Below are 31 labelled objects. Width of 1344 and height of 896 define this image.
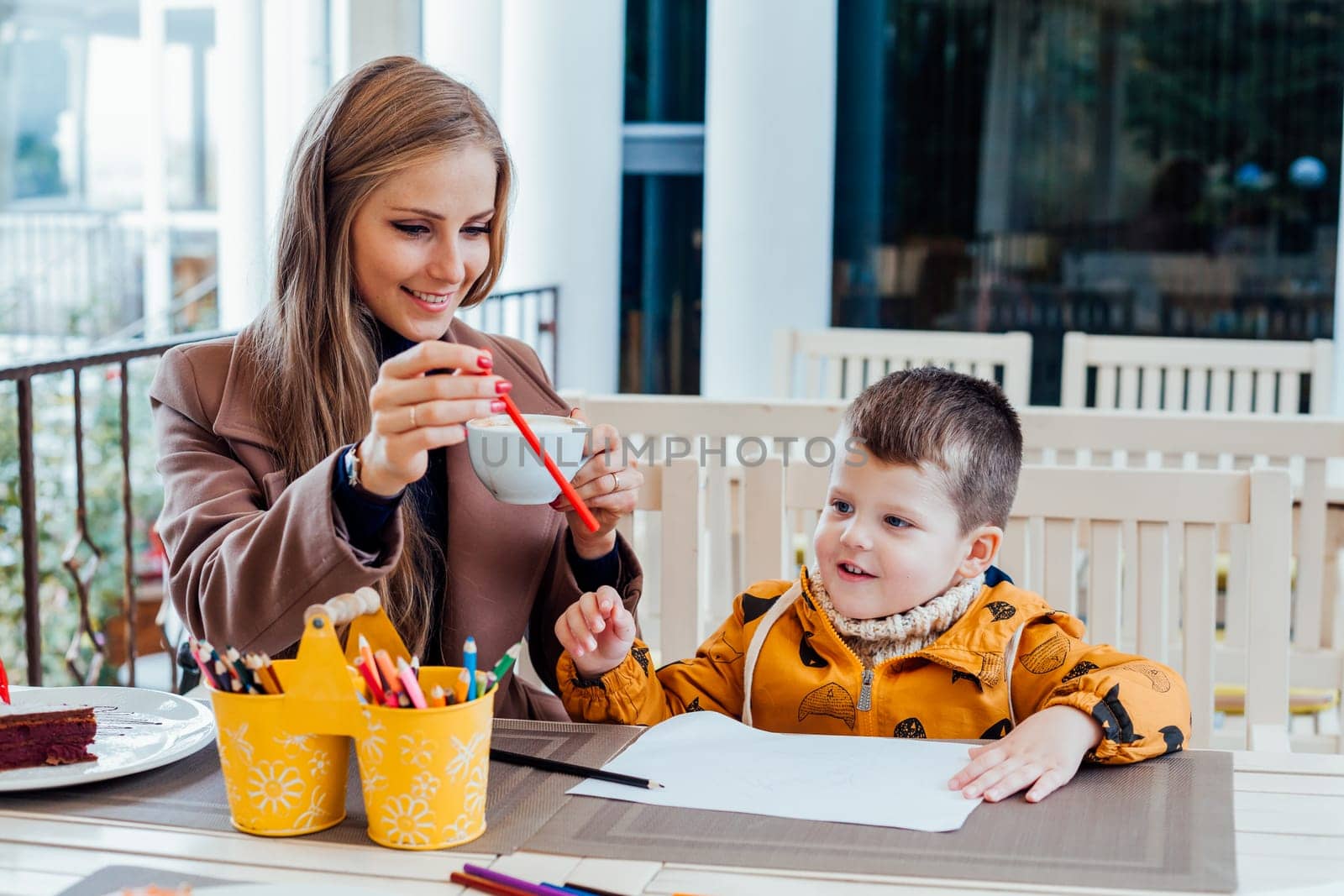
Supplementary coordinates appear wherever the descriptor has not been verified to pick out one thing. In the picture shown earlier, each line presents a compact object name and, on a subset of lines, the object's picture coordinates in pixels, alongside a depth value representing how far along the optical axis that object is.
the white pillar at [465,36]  6.43
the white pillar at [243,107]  5.41
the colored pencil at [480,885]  2.38
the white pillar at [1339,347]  6.99
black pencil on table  2.59
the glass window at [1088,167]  7.96
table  2.40
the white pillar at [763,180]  7.37
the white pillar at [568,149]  7.54
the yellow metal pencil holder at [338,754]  2.43
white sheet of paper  2.54
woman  2.90
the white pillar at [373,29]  5.01
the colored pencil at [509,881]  2.37
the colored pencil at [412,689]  2.43
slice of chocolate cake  2.60
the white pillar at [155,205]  8.13
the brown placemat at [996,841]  2.43
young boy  2.86
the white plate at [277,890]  2.36
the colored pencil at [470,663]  2.43
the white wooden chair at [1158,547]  2.95
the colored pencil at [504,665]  2.49
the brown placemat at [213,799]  2.50
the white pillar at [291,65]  5.68
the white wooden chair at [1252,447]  3.64
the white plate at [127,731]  2.58
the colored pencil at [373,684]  2.44
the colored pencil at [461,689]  2.45
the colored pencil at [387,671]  2.45
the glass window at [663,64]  8.55
